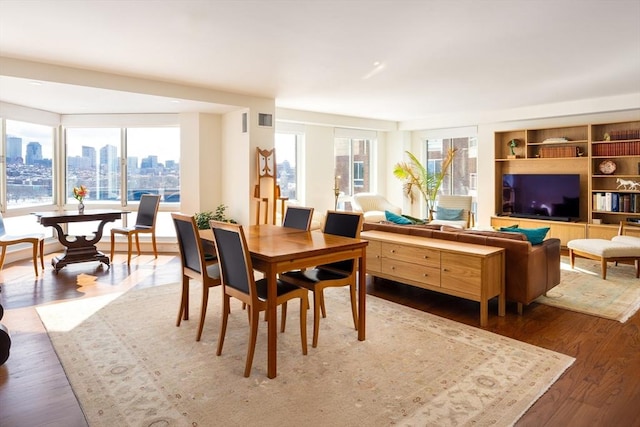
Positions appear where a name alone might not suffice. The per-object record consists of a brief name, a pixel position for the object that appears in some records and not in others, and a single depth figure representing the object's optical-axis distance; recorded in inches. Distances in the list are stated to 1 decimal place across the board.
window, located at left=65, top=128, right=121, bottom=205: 268.5
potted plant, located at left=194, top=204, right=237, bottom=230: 244.7
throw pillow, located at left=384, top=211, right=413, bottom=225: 190.1
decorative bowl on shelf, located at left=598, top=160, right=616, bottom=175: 254.1
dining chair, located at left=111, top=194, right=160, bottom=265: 234.2
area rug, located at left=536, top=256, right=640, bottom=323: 150.8
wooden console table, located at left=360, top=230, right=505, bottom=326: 136.4
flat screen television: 265.9
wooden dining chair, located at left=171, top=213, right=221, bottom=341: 120.5
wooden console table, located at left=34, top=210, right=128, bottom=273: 203.3
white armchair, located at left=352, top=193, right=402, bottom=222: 321.4
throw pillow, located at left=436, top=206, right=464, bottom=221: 297.8
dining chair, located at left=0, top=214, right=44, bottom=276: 189.4
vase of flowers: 217.6
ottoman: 190.9
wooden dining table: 100.6
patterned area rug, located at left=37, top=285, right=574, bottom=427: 84.8
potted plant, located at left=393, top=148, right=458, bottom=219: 339.6
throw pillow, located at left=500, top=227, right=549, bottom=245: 153.6
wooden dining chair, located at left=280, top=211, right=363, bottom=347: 120.5
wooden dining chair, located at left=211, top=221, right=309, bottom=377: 101.0
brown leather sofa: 142.7
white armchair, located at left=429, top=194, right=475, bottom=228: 296.1
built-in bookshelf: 246.5
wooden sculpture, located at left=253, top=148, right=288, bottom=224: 244.7
